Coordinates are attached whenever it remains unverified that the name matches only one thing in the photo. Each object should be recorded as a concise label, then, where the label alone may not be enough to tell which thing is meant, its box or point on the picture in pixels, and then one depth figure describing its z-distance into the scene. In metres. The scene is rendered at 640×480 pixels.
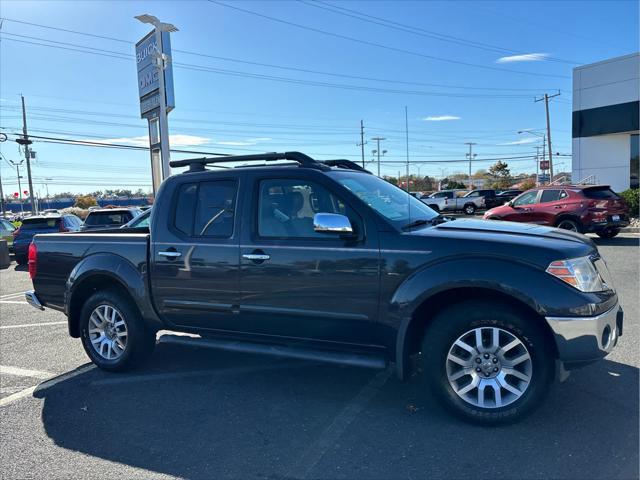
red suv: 13.30
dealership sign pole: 16.44
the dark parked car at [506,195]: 35.47
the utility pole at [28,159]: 39.27
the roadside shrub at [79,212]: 62.06
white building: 24.09
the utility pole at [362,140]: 78.69
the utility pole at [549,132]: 40.18
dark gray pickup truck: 3.35
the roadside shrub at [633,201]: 19.14
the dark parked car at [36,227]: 14.52
